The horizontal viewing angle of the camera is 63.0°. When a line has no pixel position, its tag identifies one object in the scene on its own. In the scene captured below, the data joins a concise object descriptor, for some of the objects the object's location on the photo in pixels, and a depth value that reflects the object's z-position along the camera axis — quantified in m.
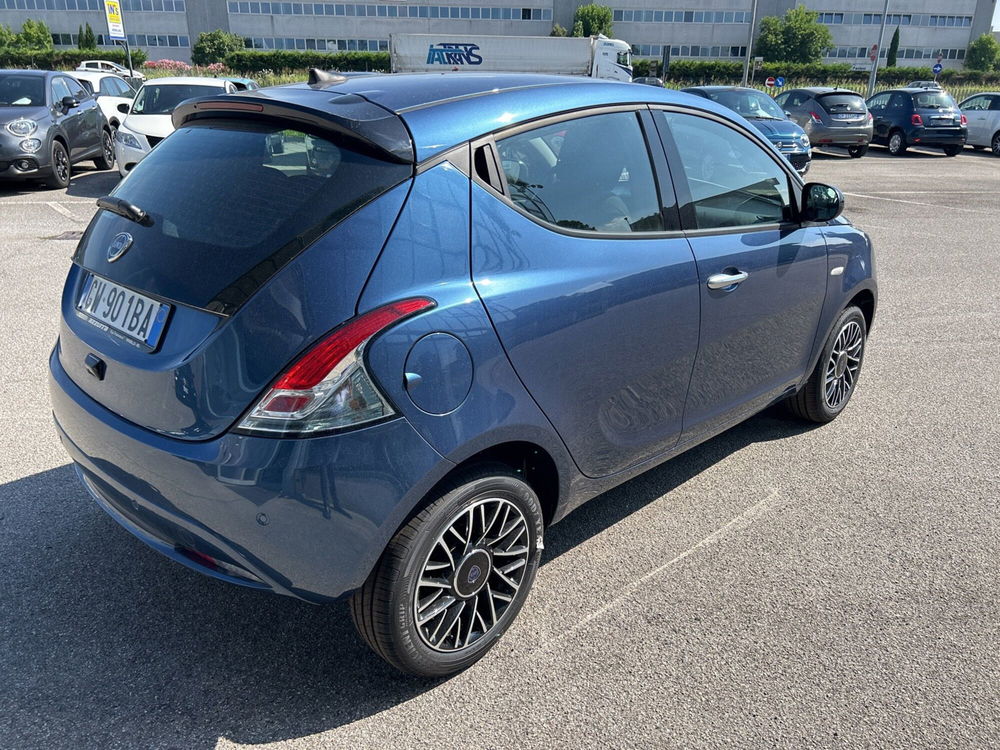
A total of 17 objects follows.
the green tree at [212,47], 74.50
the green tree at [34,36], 74.50
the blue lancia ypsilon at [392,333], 2.13
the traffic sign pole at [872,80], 38.08
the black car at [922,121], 19.98
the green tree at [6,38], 73.62
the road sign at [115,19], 31.31
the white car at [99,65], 41.03
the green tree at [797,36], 82.44
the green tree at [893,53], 83.75
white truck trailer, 26.66
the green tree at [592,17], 77.56
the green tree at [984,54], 84.12
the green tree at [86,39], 73.31
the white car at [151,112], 11.02
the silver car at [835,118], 18.84
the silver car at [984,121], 21.56
